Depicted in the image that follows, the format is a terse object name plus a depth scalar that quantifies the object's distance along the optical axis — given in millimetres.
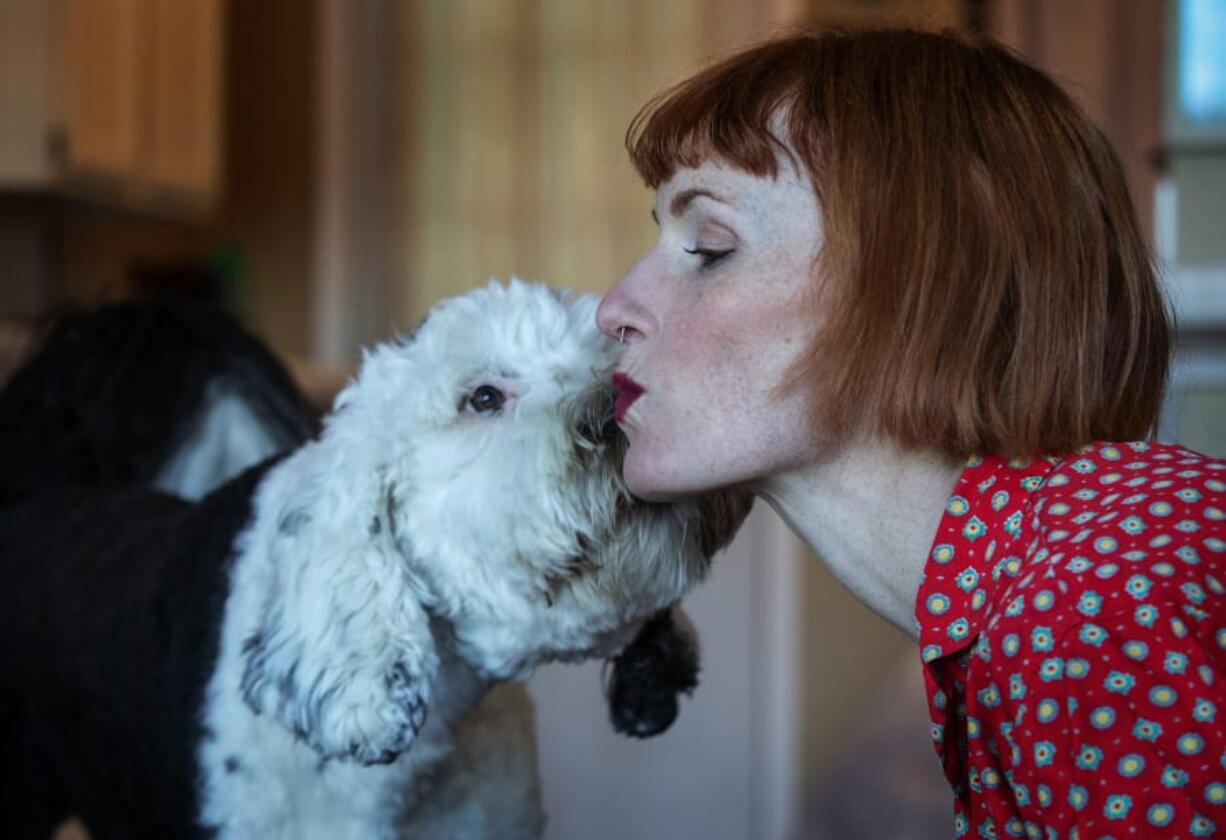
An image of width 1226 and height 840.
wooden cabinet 3586
